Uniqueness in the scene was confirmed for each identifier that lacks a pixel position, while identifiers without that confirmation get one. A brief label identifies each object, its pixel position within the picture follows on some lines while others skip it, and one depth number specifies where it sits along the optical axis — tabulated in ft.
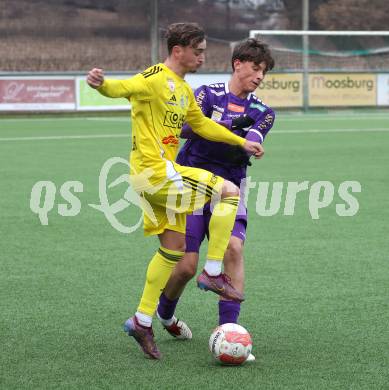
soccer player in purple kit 38.06
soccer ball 34.96
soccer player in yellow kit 36.01
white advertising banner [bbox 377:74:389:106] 202.28
